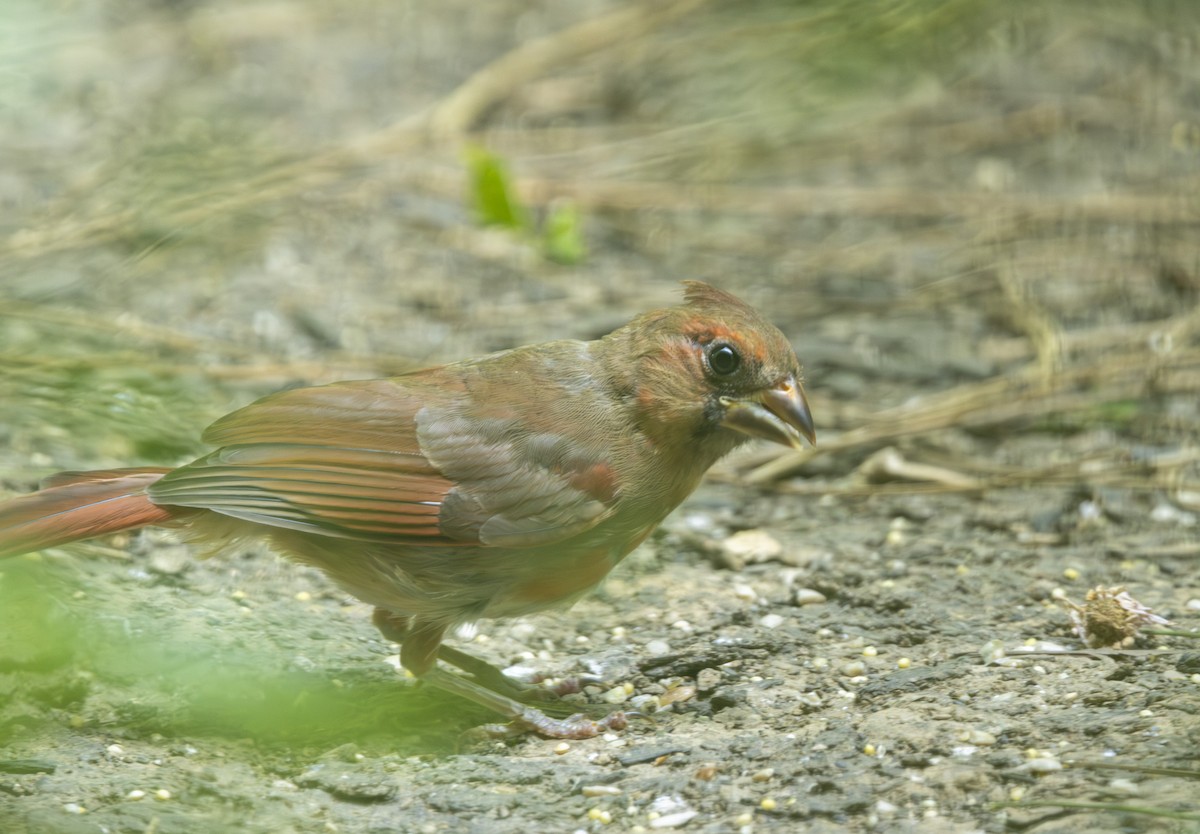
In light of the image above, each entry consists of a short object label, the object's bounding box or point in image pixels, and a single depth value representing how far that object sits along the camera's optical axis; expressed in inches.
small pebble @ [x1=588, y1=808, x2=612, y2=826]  255.6
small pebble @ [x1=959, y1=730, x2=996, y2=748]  264.5
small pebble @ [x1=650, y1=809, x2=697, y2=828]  252.8
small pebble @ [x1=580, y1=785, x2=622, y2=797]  265.1
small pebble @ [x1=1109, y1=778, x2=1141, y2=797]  233.5
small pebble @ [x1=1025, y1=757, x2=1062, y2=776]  248.8
